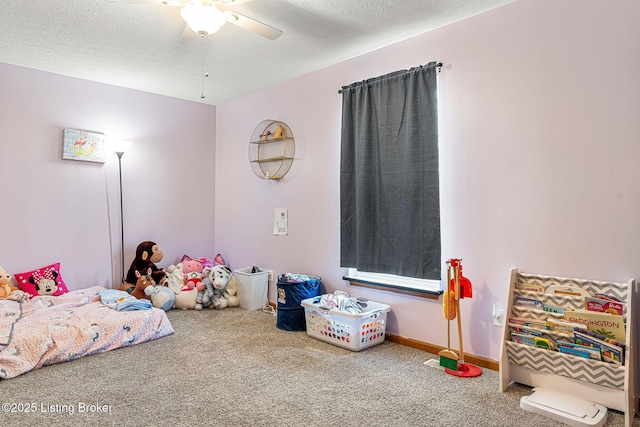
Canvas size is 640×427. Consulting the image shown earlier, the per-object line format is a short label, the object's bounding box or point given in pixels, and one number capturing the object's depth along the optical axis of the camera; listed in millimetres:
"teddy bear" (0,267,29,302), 3305
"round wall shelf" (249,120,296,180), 3963
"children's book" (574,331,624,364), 1981
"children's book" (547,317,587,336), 2125
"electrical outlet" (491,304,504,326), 2518
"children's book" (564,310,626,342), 2016
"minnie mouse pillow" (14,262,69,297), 3498
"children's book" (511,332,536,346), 2242
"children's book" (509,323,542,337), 2236
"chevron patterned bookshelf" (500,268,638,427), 1967
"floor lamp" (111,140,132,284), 4066
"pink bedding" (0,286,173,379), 2564
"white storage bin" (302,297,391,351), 2891
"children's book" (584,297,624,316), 2059
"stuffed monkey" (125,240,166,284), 4125
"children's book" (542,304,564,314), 2227
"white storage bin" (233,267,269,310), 4074
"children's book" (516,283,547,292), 2338
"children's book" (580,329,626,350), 1990
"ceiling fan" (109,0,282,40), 2006
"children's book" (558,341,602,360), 2039
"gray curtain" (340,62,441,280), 2826
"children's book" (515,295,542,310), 2309
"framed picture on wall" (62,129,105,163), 3822
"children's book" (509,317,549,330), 2248
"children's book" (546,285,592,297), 2201
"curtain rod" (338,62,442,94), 2800
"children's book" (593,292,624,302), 2092
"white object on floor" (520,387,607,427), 1895
